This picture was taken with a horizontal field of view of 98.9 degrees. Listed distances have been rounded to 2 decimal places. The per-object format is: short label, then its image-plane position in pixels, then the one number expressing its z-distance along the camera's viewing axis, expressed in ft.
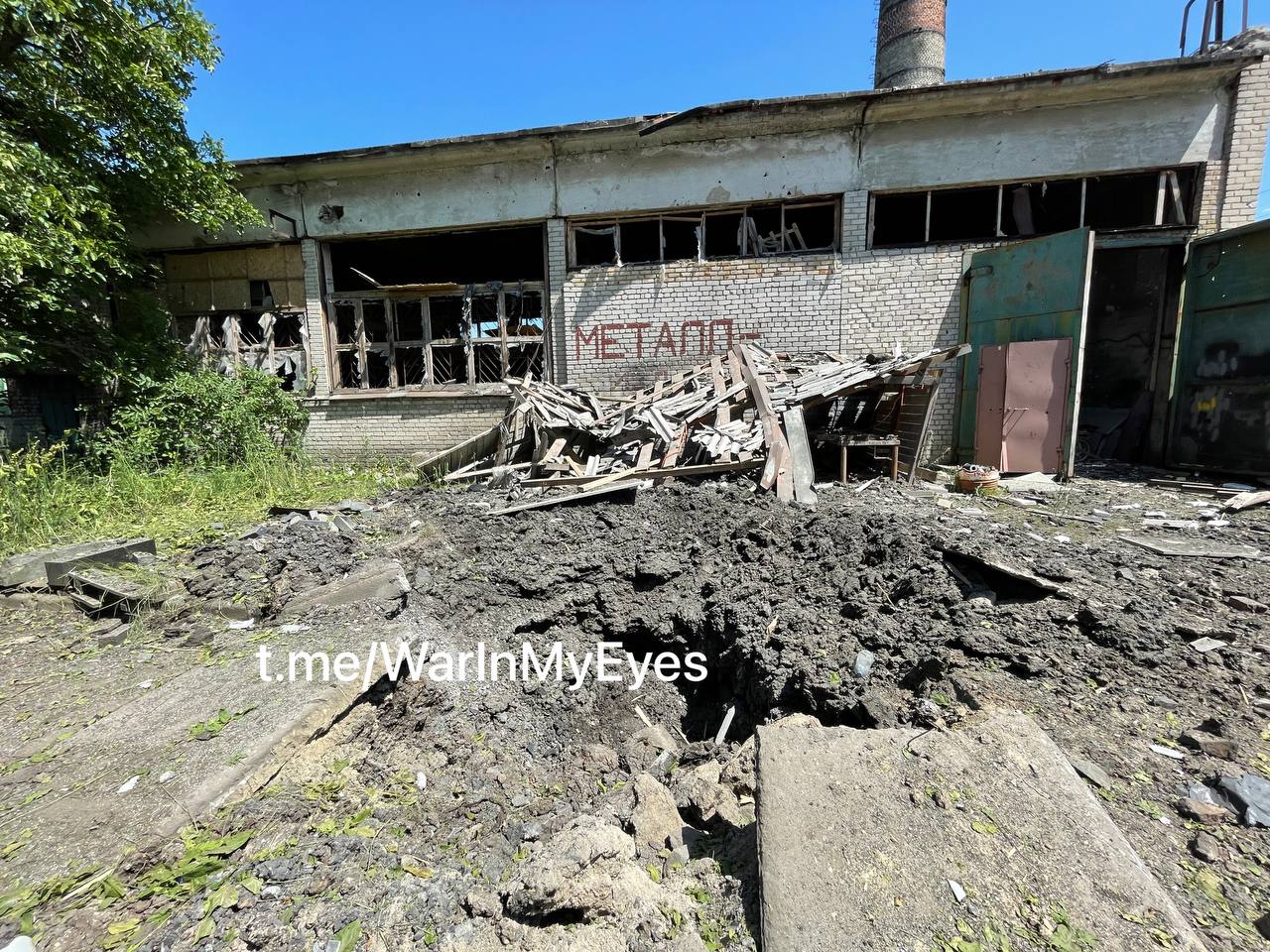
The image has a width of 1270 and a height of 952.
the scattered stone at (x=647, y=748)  9.50
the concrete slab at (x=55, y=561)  13.89
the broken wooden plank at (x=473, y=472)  23.57
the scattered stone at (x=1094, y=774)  6.72
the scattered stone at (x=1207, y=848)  5.62
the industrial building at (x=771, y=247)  24.32
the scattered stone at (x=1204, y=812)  6.07
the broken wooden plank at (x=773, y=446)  17.57
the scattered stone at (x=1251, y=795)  5.99
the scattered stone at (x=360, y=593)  12.58
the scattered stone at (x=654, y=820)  6.72
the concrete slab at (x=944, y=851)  4.84
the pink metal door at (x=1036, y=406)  22.62
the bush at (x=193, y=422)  26.63
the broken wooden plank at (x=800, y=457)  17.43
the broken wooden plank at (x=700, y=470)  18.47
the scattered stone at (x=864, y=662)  9.55
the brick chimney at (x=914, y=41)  51.08
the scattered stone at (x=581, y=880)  5.57
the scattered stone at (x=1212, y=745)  7.11
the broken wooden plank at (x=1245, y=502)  18.02
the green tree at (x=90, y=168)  21.12
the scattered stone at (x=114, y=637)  11.86
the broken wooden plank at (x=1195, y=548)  13.58
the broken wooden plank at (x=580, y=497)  17.93
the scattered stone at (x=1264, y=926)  4.83
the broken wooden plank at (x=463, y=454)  25.63
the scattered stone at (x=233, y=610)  12.59
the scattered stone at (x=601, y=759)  9.36
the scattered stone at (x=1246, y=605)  10.67
